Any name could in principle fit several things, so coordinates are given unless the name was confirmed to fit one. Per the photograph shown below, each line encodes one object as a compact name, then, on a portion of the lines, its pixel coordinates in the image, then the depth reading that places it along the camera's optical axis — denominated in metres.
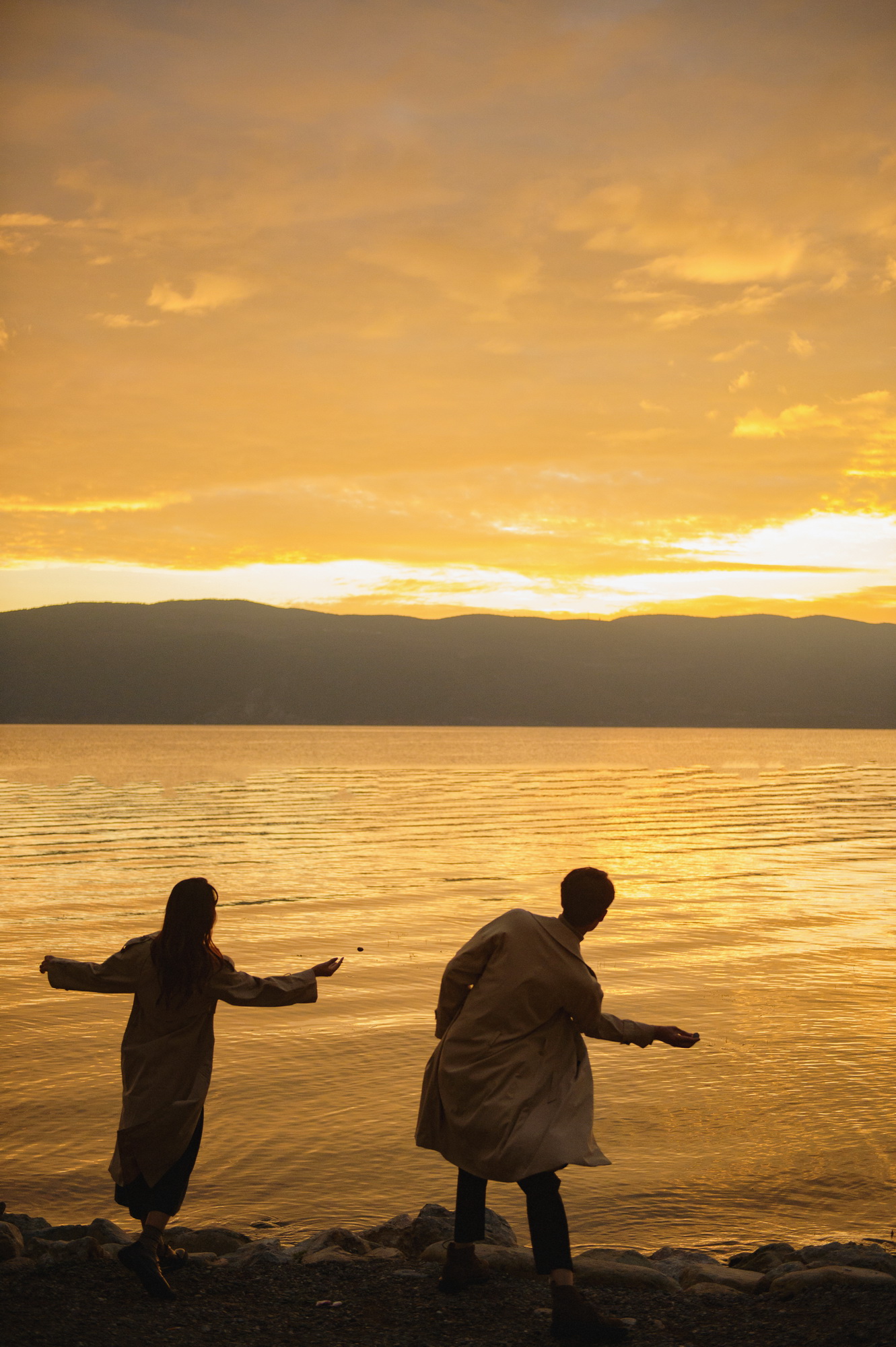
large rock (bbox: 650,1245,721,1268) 6.23
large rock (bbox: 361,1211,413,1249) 6.20
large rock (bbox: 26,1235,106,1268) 5.53
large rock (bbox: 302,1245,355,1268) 5.77
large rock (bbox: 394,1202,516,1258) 6.08
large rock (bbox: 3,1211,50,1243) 6.25
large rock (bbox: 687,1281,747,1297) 5.45
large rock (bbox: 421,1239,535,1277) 5.64
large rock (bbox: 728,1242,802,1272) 6.05
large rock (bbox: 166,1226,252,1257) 6.26
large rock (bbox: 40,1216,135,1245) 6.04
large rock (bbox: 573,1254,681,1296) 5.48
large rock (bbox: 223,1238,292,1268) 5.75
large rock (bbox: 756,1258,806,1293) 5.50
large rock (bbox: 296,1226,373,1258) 6.00
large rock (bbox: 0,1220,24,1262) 5.57
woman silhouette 5.03
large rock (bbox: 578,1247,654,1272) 5.93
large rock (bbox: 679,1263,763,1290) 5.62
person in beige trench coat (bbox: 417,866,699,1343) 4.65
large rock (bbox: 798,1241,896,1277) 5.71
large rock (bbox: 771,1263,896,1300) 5.31
